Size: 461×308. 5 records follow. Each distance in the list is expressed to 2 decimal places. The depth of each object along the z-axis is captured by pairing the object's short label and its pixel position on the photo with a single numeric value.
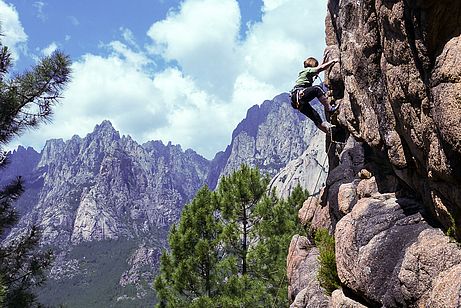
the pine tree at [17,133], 10.88
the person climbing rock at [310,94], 11.57
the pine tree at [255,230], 19.73
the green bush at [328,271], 8.99
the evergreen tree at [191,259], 19.19
